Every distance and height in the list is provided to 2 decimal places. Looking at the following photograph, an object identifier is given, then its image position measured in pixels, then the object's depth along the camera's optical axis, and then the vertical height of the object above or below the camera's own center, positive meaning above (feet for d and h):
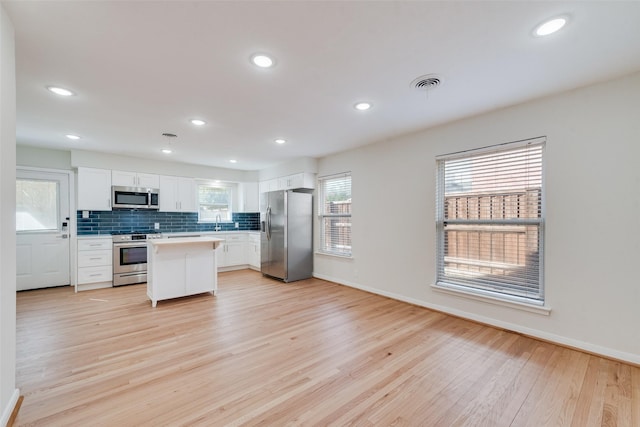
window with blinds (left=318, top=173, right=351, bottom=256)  16.46 -0.16
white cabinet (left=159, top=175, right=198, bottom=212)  18.48 +1.18
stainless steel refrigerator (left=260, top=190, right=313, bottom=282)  17.07 -1.59
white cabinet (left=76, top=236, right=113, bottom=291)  15.15 -3.00
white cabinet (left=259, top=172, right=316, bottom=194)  17.56 +2.00
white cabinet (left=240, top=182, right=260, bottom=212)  22.29 +1.23
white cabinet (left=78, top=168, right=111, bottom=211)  15.70 +1.27
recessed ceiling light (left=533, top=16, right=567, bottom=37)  5.41 +3.83
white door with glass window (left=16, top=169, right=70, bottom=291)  15.11 -1.05
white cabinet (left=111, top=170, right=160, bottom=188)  16.79 +2.04
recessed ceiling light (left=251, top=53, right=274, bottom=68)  6.54 +3.75
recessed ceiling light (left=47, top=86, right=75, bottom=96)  8.20 +3.72
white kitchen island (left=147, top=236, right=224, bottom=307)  12.44 -2.78
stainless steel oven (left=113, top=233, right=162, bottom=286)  16.03 -2.85
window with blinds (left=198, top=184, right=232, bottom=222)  20.89 +0.63
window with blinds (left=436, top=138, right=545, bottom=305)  9.29 -0.36
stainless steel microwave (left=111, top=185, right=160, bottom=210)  16.61 +0.84
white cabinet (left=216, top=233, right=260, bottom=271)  20.26 -3.15
